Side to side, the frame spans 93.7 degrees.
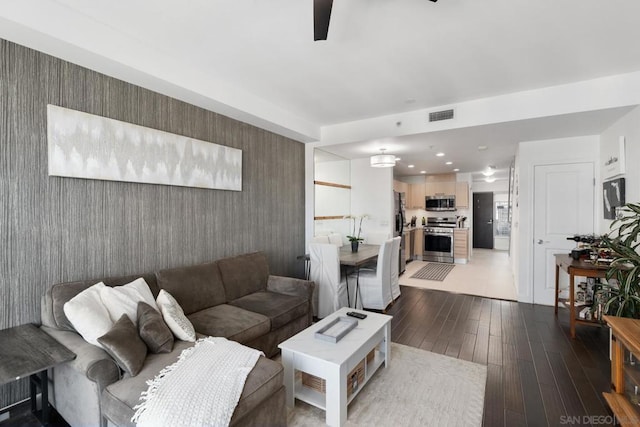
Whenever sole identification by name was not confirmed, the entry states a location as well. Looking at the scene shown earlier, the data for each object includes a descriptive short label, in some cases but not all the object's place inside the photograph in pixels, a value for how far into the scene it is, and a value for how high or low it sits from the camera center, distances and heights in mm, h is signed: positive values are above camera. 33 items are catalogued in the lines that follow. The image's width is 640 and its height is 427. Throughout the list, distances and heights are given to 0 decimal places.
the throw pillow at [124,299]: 1964 -606
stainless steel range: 7770 -801
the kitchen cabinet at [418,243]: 8141 -874
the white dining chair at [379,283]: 3959 -979
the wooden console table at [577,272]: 3088 -642
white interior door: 4148 -38
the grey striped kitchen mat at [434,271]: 6059 -1338
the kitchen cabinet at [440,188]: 8016 +602
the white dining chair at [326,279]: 3791 -880
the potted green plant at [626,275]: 2174 -512
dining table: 3734 -626
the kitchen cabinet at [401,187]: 7273 +610
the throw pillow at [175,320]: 2033 -753
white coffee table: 1890 -1016
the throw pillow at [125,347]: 1615 -751
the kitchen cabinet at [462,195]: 7973 +416
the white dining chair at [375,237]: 5645 -503
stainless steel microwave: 8055 +207
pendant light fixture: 4840 +811
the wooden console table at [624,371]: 1702 -1033
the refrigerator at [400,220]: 6344 -207
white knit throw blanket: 1365 -891
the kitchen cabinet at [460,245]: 7629 -872
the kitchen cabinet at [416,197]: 8406 +382
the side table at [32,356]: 1468 -772
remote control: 2612 -916
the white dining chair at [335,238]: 5126 -485
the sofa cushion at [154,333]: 1823 -749
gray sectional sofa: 1587 -914
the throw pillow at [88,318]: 1770 -642
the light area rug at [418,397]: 1980 -1373
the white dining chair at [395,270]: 4376 -895
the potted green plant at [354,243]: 4615 -500
